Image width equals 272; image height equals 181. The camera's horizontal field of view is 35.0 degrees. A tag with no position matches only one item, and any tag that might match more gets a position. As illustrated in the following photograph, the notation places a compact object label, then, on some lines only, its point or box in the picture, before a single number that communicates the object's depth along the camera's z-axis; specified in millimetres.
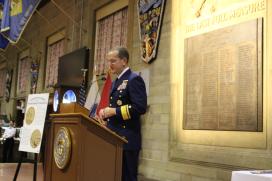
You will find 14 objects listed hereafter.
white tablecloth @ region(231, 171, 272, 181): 2014
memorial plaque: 3902
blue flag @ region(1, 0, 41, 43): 8133
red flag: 4180
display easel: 4667
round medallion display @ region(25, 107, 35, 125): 4875
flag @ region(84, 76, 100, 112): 6801
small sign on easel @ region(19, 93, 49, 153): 4712
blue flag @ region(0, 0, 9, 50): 10281
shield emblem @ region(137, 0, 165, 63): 5637
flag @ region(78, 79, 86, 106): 7512
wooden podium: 3041
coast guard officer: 3502
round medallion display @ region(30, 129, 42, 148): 4715
